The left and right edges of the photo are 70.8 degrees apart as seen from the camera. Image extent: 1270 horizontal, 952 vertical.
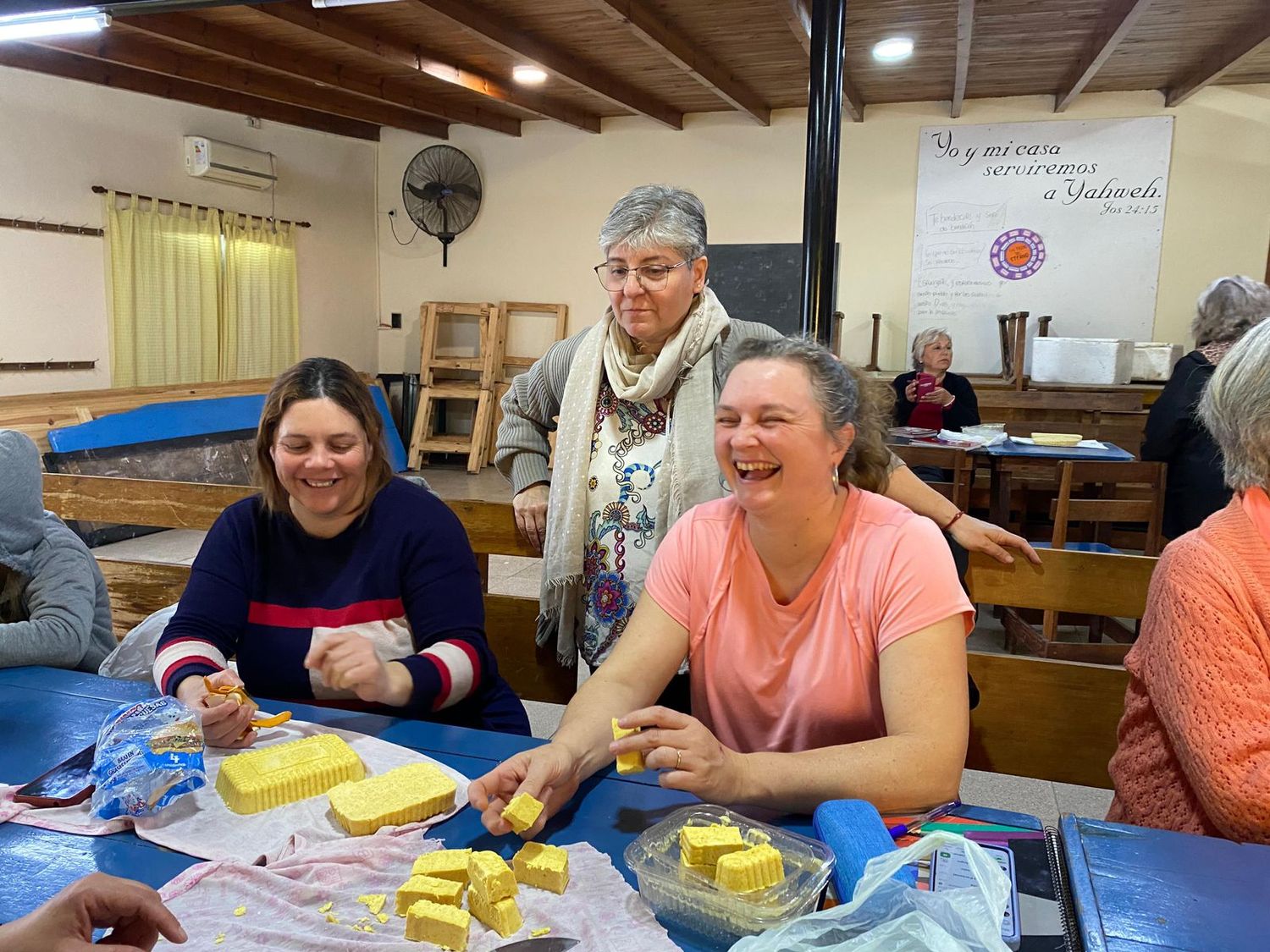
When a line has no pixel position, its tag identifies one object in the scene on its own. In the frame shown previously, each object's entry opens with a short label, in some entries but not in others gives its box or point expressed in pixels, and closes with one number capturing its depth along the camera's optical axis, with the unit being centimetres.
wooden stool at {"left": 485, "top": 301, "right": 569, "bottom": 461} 855
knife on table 100
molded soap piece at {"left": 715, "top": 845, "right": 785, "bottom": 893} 103
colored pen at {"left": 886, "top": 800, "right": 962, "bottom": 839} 120
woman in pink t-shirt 131
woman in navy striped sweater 176
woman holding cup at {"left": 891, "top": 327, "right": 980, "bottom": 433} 528
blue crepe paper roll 106
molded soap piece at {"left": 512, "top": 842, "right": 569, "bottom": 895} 110
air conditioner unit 688
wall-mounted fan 845
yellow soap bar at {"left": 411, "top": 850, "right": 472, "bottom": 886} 111
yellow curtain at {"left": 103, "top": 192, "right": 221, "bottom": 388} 638
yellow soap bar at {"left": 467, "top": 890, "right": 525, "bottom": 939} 103
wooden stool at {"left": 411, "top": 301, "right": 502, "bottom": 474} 845
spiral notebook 98
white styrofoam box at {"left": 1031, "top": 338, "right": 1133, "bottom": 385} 641
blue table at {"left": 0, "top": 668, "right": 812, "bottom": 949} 117
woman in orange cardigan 126
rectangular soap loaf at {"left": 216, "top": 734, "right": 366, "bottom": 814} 131
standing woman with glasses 196
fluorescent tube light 217
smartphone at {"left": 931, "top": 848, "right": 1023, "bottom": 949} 98
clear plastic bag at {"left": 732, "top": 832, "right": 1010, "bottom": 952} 90
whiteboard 704
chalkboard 788
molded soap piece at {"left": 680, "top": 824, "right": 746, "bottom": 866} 107
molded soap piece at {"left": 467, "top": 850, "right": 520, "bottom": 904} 106
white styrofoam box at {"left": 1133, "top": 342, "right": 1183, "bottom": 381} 666
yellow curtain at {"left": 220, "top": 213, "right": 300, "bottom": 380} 729
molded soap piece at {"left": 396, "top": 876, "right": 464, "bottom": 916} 106
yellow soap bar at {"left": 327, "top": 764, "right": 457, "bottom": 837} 124
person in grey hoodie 193
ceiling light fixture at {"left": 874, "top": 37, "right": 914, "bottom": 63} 568
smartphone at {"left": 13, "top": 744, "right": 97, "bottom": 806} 131
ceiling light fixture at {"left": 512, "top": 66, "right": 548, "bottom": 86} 653
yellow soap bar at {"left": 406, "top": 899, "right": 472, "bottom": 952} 100
